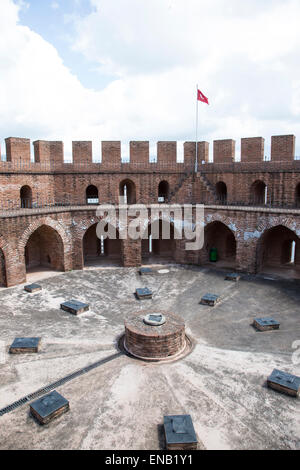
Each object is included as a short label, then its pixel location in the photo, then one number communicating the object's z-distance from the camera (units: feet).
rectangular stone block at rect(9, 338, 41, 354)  25.04
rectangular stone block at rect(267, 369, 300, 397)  20.20
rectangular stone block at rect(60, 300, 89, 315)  32.35
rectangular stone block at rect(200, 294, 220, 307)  34.58
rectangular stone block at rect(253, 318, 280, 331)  28.86
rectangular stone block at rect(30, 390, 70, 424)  17.77
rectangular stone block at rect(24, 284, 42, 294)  38.65
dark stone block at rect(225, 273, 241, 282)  42.93
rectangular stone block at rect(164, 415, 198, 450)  16.02
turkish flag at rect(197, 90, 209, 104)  55.57
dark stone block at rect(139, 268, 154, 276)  46.14
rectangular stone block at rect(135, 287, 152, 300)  36.48
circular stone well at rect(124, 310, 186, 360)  24.66
